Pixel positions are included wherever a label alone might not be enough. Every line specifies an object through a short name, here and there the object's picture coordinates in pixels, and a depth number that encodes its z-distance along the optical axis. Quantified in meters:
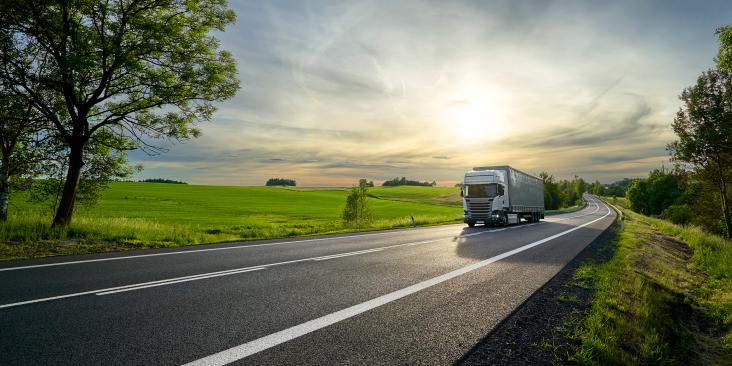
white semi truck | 22.33
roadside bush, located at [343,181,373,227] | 32.56
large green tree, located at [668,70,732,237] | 21.89
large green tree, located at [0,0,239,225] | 11.80
